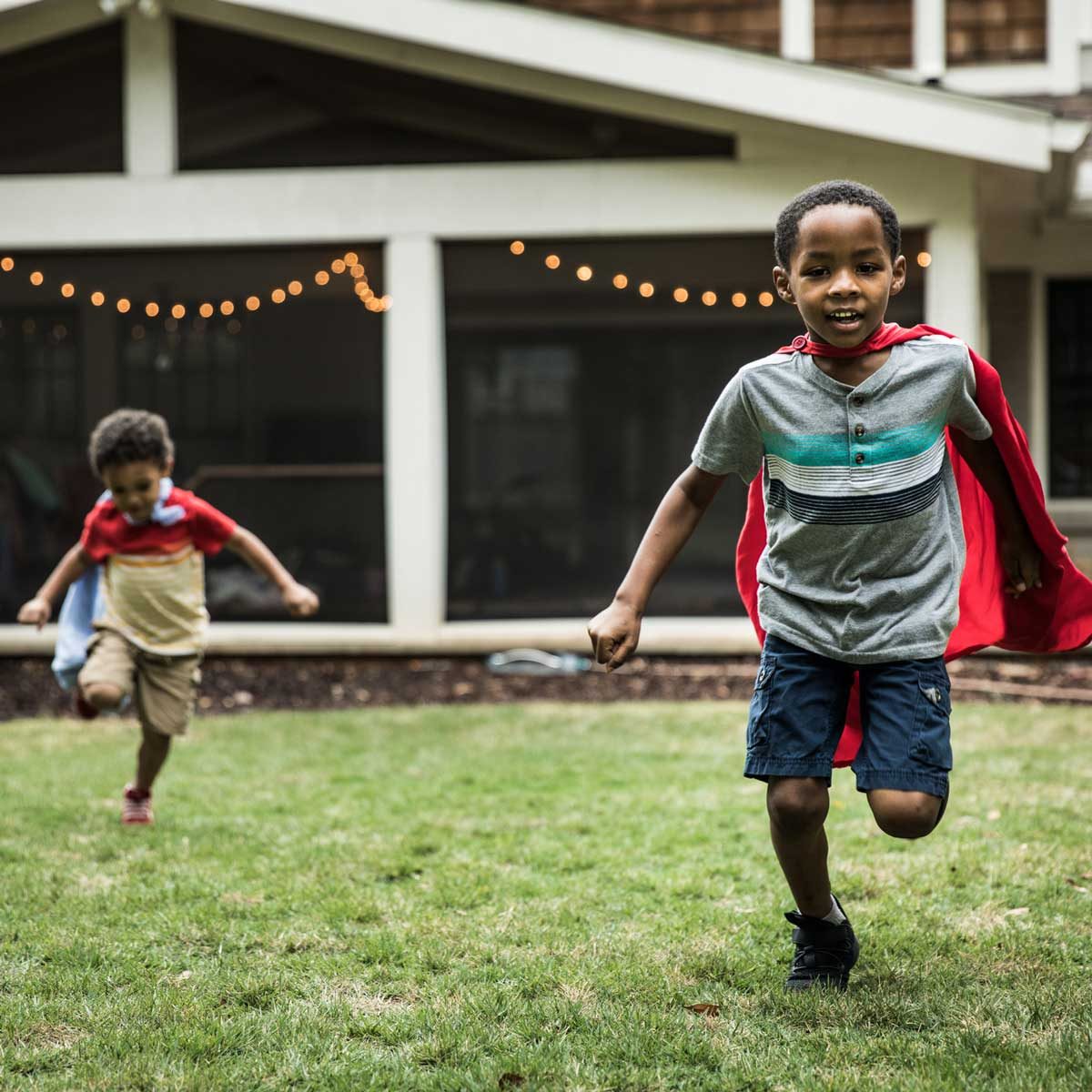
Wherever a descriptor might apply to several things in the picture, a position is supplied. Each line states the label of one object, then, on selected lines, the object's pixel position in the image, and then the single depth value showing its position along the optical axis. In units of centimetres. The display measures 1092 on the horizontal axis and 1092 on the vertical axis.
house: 950
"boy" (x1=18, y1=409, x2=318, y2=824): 521
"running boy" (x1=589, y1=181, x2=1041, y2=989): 314
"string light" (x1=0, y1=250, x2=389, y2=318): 1013
